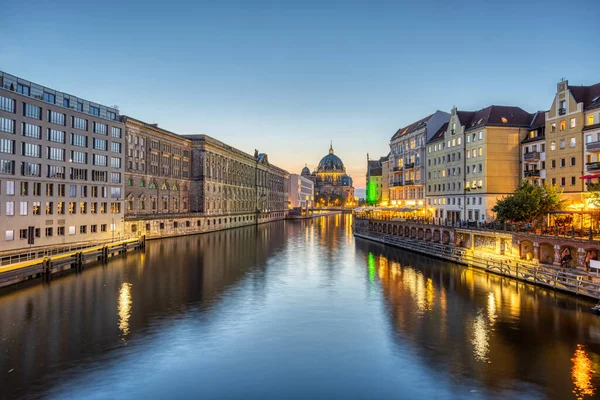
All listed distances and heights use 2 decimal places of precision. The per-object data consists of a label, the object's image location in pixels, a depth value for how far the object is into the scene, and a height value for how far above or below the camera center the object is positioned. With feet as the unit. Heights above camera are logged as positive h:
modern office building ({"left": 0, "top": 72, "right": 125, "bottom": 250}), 190.19 +16.85
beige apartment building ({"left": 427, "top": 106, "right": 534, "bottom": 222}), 243.60 +25.65
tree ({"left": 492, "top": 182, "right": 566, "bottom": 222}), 180.21 -0.08
